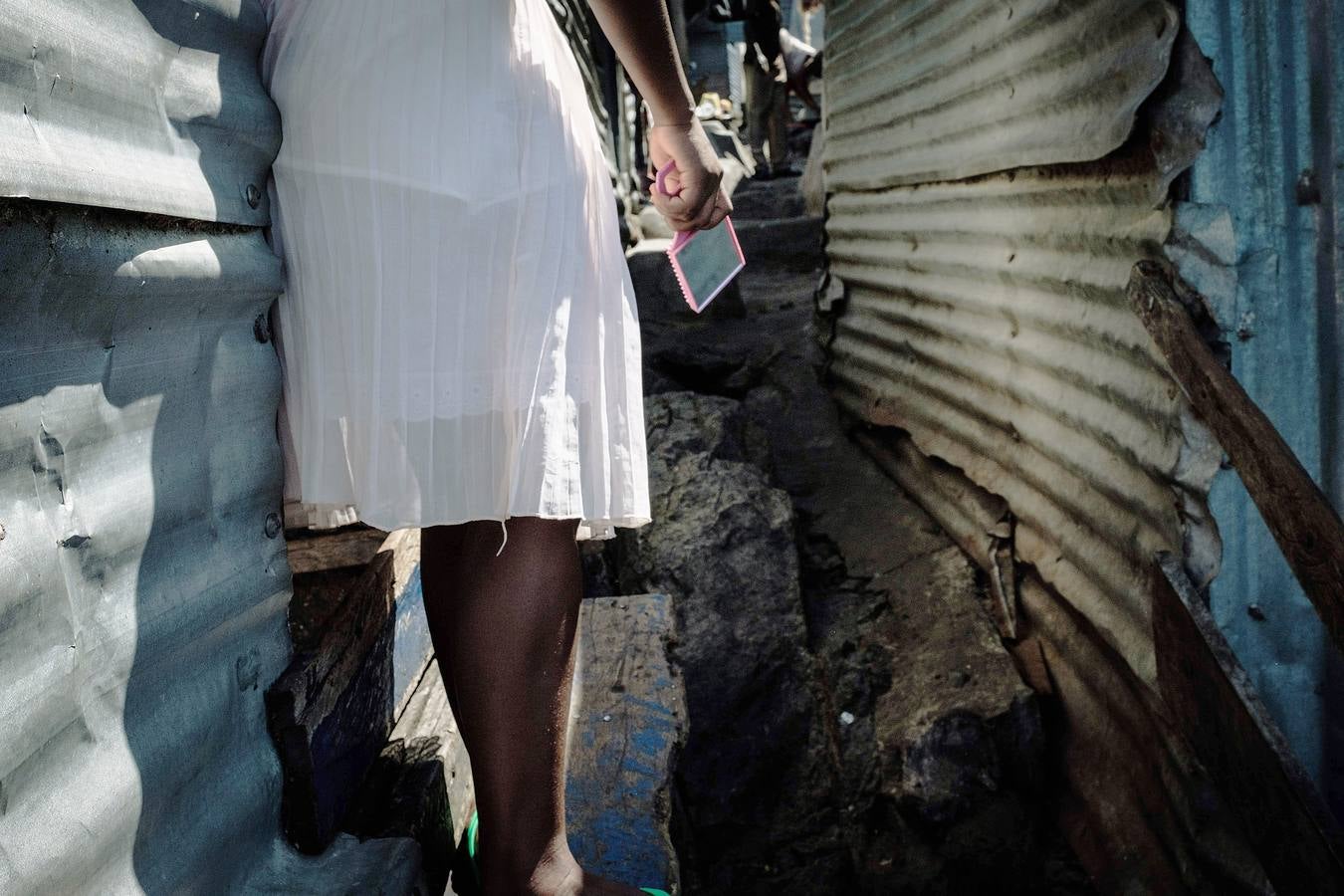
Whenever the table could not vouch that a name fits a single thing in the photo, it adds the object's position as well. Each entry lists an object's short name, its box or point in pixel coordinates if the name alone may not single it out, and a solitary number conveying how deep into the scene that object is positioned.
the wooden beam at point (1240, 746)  1.99
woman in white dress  1.32
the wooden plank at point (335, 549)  2.24
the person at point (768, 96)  13.24
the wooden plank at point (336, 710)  1.39
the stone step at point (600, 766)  1.69
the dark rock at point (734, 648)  3.66
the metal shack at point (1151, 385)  2.37
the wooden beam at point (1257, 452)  1.78
